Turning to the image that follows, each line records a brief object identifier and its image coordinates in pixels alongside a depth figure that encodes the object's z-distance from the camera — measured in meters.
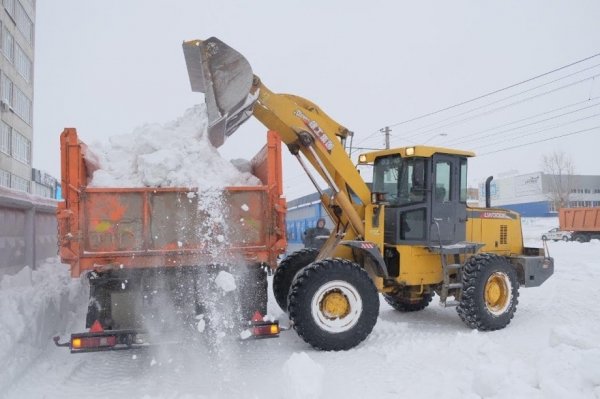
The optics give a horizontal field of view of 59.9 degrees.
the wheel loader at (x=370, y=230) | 5.96
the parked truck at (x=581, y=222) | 28.83
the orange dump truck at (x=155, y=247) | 4.95
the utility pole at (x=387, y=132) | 28.08
